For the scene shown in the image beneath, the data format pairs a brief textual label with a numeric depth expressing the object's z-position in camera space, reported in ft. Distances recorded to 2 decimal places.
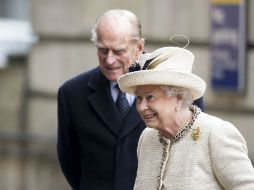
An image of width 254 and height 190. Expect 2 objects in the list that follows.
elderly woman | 33.35
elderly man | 40.78
